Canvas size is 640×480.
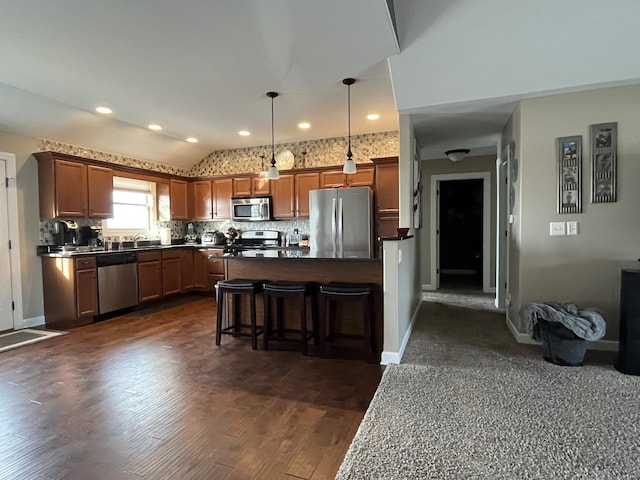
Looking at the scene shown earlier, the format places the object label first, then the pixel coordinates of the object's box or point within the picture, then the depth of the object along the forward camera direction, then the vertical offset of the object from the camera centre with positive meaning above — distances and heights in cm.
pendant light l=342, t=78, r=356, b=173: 390 +75
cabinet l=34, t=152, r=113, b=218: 448 +64
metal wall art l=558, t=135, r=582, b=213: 320 +48
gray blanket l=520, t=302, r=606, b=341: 275 -73
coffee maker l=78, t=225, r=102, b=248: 490 -1
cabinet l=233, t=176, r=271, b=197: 612 +82
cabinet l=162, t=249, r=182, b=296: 567 -61
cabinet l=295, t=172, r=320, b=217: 574 +72
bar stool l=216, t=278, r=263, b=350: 346 -72
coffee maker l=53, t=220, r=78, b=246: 470 +4
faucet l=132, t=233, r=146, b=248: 560 -6
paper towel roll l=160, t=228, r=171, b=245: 624 -4
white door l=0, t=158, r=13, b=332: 422 -24
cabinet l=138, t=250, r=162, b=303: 523 -63
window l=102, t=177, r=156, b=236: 559 +44
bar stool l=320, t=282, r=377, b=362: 309 -71
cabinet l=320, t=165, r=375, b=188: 536 +83
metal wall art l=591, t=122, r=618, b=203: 311 +57
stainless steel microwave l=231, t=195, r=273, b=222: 605 +42
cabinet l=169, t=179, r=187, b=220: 627 +64
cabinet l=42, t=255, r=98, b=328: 436 -69
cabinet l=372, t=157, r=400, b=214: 514 +67
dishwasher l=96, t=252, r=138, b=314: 467 -63
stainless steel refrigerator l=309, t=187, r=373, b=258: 505 +15
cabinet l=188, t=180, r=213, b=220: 658 +62
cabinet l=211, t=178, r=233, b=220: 640 +65
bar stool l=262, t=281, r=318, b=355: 329 -75
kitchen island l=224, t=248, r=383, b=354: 330 -41
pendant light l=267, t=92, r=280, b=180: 413 +71
